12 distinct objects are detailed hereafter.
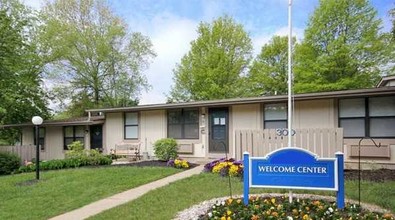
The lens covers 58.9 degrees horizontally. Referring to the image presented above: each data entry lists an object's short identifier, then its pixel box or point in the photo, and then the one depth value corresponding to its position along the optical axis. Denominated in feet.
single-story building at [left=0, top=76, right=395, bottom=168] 36.06
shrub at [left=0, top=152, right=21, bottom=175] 48.98
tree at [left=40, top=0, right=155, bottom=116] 89.81
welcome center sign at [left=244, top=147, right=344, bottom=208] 18.69
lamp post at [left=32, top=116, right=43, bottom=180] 37.11
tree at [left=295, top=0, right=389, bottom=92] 78.07
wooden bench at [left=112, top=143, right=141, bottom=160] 52.95
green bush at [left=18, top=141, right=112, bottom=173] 45.75
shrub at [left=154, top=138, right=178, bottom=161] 46.95
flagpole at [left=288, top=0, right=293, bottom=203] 20.68
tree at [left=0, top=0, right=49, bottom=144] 57.62
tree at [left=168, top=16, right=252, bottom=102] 93.20
